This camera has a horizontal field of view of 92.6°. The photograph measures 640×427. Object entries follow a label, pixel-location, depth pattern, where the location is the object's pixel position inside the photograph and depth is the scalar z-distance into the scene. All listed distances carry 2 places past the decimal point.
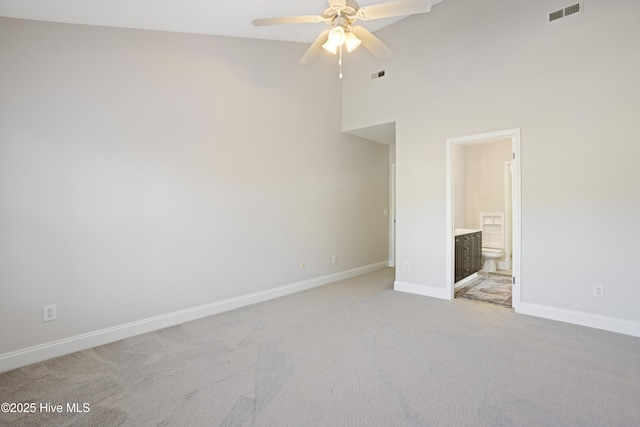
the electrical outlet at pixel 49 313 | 2.46
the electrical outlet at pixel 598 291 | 2.95
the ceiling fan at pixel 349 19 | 2.22
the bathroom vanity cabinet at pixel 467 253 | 4.38
